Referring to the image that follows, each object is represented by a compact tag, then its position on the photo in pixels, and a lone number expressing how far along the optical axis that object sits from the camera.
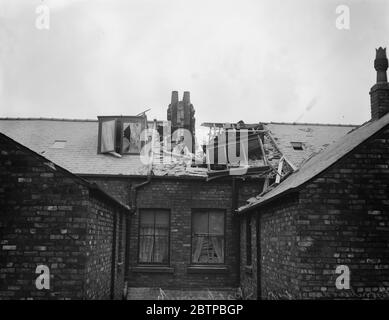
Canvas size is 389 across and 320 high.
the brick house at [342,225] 8.09
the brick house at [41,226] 7.82
